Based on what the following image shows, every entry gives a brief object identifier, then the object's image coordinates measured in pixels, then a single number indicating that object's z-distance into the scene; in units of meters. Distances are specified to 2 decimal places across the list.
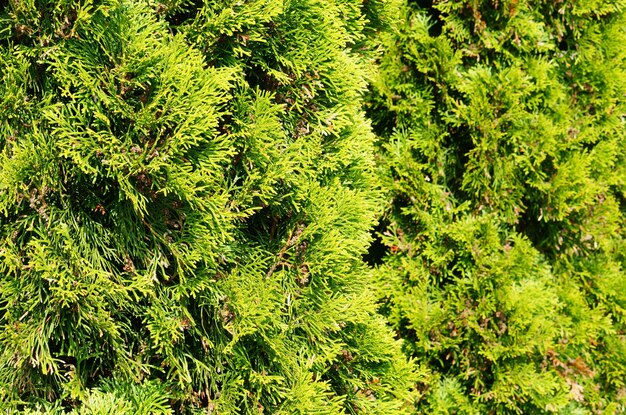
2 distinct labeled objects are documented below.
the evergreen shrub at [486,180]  3.77
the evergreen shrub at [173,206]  2.18
